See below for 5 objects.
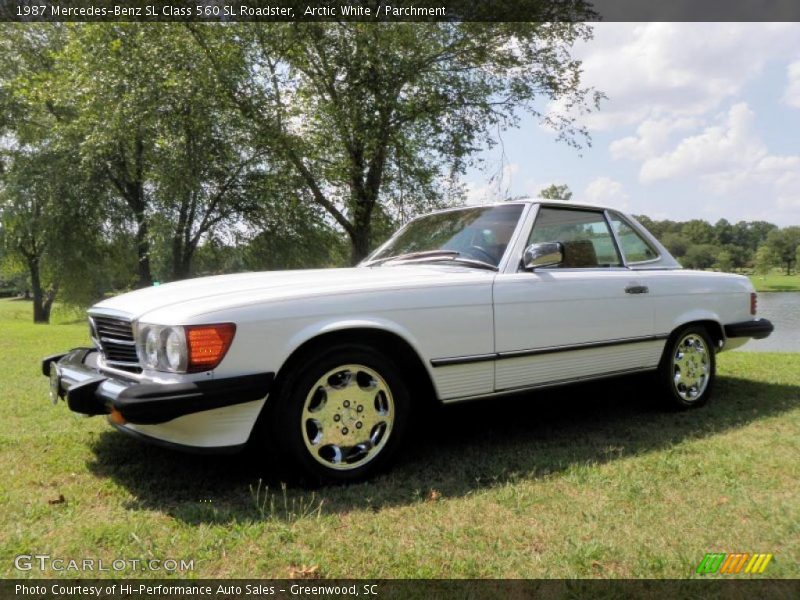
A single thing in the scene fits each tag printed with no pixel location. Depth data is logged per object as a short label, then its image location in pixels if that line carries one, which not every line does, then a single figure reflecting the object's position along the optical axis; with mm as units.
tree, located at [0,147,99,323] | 19469
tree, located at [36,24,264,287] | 13219
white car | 2955
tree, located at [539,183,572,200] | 38591
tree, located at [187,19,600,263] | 13484
